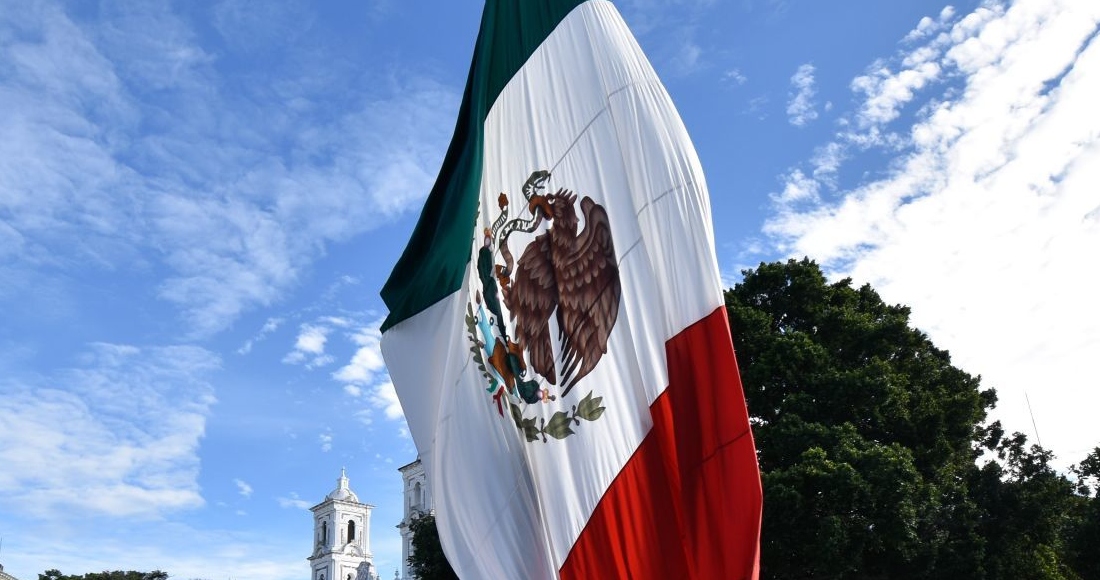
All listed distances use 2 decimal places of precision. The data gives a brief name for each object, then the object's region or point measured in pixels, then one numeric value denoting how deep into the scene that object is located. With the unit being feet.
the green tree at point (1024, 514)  57.93
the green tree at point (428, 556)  85.20
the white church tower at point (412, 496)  208.23
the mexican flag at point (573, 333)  17.90
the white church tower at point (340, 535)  261.44
